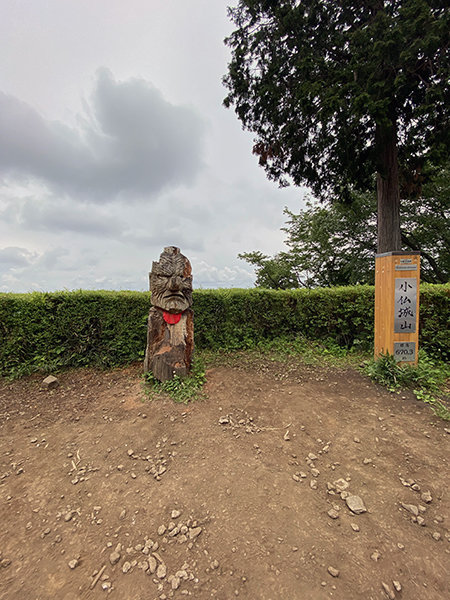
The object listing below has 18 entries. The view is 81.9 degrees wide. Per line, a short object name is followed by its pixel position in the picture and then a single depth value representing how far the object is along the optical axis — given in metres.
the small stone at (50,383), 4.04
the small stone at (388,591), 1.43
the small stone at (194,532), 1.79
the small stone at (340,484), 2.17
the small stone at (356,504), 1.95
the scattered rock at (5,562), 1.65
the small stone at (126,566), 1.61
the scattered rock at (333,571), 1.54
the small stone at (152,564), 1.60
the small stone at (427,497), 2.03
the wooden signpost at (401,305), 4.02
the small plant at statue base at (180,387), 3.58
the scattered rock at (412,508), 1.93
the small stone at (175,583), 1.51
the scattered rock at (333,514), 1.91
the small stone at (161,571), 1.57
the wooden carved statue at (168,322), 3.85
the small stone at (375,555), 1.63
